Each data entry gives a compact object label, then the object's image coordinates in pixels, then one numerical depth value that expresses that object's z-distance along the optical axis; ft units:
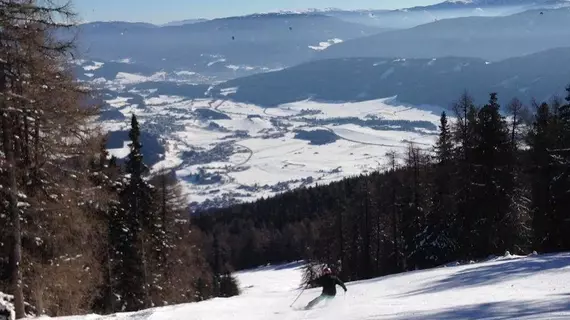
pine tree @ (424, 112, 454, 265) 121.70
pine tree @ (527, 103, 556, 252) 104.01
